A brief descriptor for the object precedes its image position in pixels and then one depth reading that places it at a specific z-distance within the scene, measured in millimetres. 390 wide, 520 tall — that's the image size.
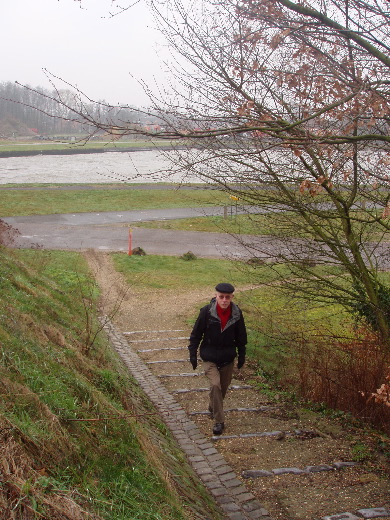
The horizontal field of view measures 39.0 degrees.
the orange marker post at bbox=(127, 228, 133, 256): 19562
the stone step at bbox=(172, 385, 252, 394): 8164
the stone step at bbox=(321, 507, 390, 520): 4812
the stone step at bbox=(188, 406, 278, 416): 7359
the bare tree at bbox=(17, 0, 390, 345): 5281
